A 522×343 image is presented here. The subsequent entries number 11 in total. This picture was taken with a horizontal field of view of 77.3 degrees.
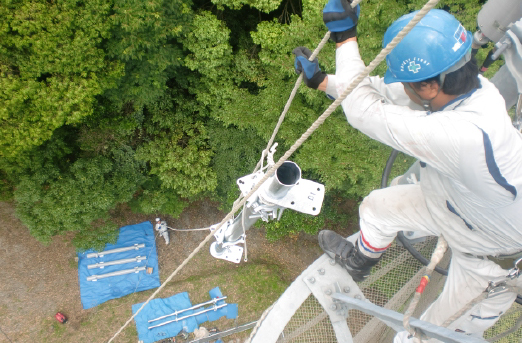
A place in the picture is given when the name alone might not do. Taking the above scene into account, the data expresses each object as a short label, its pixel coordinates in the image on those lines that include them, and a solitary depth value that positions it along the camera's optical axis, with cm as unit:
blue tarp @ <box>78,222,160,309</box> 1010
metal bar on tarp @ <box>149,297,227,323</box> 982
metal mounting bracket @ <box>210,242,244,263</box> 404
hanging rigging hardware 277
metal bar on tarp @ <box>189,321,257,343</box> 962
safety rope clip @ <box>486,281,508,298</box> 261
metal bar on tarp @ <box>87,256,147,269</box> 1025
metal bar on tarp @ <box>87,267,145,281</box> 1014
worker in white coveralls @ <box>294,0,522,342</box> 194
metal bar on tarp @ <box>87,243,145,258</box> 1029
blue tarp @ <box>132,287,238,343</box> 972
